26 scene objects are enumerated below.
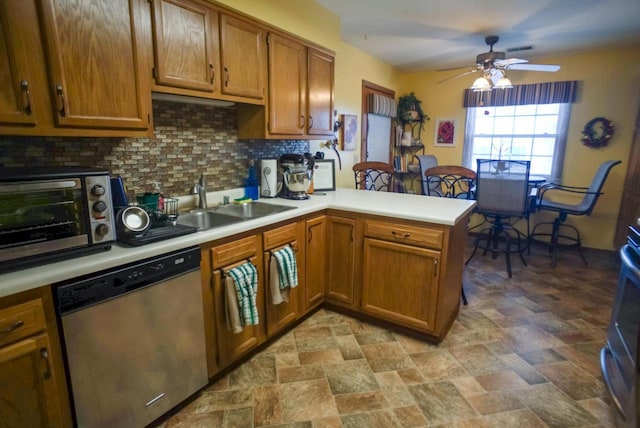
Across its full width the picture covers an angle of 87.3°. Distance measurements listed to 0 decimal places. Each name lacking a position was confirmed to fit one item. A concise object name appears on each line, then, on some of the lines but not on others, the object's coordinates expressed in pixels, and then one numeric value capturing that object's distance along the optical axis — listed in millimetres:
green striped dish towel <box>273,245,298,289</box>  2047
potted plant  4918
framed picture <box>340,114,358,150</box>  3773
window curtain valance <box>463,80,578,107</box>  3992
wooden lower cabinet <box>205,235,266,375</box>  1730
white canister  2598
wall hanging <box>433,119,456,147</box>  4879
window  4195
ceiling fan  3307
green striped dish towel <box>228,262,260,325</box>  1764
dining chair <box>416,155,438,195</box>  4270
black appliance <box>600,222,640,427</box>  1296
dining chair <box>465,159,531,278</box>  3230
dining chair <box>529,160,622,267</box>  3600
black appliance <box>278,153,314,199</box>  2551
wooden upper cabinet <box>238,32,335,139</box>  2312
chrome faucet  2205
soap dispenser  2576
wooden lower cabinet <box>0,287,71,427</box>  1082
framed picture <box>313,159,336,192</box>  2943
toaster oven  1106
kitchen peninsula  1756
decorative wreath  3859
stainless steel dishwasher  1239
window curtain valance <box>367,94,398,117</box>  4223
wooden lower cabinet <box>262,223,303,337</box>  2021
